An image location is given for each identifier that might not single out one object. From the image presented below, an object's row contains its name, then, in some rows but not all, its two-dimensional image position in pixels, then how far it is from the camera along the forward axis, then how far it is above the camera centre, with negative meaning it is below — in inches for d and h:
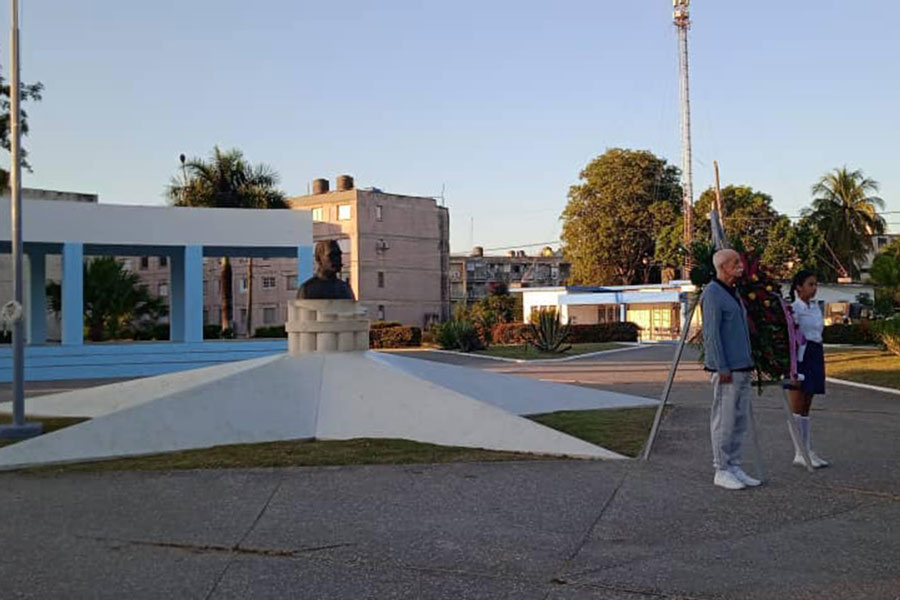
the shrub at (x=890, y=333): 839.1 -28.3
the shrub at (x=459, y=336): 1336.1 -40.7
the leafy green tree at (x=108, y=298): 1305.4 +21.0
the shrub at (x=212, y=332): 1578.5 -36.8
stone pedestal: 466.0 -9.2
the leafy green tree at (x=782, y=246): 2065.7 +131.8
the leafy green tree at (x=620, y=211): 2269.9 +237.2
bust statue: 479.2 +15.8
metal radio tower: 2117.4 +516.8
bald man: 270.4 -17.5
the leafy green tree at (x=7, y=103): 998.2 +235.3
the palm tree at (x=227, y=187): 1493.6 +203.9
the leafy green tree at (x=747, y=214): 2116.1 +213.8
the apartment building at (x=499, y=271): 3221.0 +135.0
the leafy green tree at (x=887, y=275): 1059.3 +33.3
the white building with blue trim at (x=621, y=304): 1984.5 +5.2
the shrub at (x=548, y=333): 1242.6 -35.1
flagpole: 416.5 +21.1
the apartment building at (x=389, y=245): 2314.2 +168.3
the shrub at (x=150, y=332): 1400.1 -31.7
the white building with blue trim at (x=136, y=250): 914.1 +68.8
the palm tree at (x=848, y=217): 2310.5 +218.8
